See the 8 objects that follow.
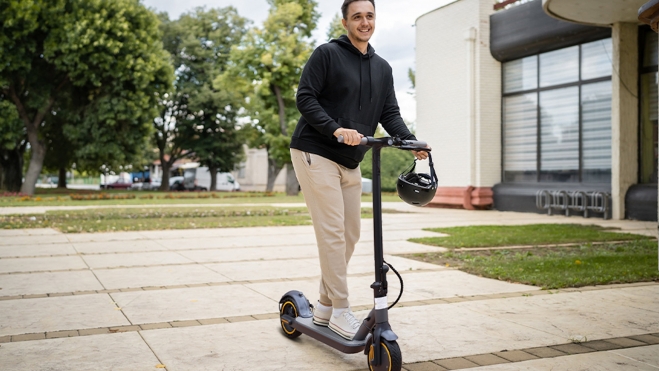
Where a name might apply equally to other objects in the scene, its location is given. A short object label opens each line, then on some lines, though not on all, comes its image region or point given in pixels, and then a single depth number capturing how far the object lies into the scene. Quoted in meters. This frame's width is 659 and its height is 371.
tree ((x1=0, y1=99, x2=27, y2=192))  38.00
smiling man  3.69
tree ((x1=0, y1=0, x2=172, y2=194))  29.83
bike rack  15.12
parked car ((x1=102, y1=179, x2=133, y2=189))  73.24
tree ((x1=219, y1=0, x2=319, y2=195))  35.03
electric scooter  3.25
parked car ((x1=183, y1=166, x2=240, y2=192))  59.13
